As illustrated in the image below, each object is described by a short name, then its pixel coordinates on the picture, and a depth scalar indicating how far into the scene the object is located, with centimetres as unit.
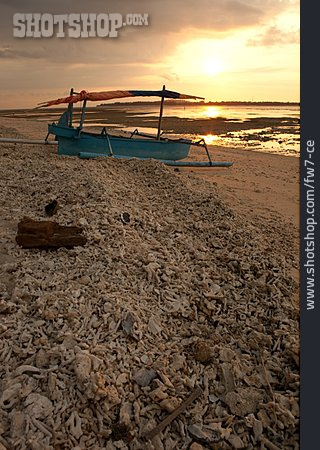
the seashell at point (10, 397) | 285
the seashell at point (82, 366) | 301
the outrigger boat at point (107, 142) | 1233
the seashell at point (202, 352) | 358
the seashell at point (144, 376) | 321
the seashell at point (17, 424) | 270
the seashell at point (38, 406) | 282
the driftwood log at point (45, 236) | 490
